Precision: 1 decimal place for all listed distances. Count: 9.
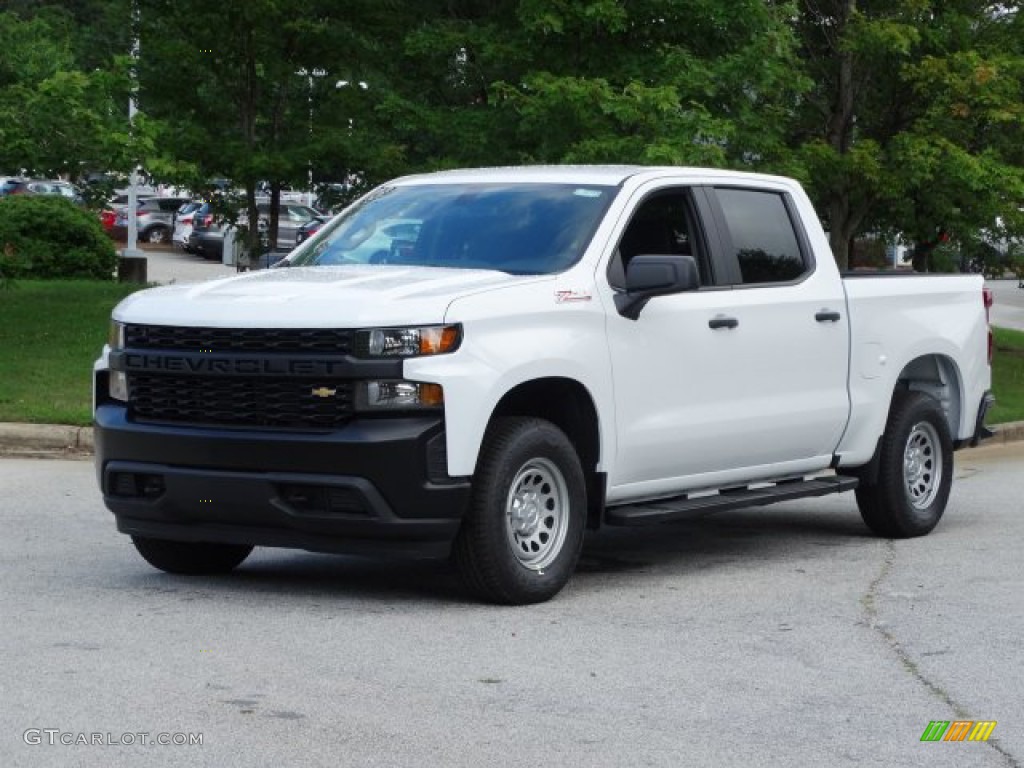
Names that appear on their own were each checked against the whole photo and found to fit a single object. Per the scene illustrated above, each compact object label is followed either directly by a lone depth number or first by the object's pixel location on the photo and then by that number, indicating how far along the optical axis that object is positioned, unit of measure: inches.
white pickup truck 339.6
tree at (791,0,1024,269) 870.4
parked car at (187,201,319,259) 2148.1
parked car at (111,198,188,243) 2453.2
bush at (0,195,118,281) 1343.5
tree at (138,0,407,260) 880.3
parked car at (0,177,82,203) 1923.0
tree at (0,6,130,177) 778.8
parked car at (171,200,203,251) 2267.5
